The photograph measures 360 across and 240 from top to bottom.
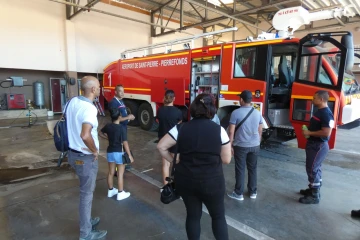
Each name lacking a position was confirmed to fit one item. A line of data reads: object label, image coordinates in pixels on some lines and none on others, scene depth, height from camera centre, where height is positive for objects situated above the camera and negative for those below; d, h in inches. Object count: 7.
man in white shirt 77.1 -17.8
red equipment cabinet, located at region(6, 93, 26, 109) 413.7 -20.6
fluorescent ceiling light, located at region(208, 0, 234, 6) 460.0 +186.4
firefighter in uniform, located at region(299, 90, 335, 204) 107.2 -23.8
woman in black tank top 64.1 -20.4
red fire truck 155.5 +13.7
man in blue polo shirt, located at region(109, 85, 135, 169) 146.1 -8.4
